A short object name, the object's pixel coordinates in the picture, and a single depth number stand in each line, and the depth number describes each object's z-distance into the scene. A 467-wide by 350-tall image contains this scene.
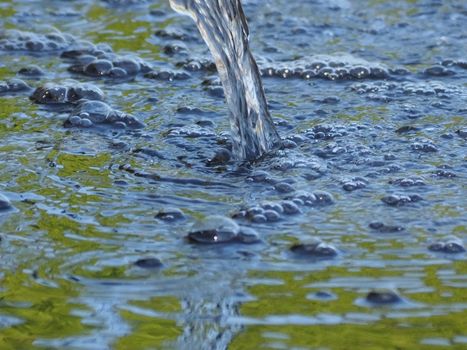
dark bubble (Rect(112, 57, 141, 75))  6.95
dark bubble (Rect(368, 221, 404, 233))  4.57
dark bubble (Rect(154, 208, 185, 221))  4.68
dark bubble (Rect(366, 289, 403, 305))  3.92
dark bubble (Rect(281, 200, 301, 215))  4.77
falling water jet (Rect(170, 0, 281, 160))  5.68
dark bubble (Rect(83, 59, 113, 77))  6.89
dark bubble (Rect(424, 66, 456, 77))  6.82
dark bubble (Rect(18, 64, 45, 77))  6.78
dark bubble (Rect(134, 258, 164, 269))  4.20
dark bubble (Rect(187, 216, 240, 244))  4.43
